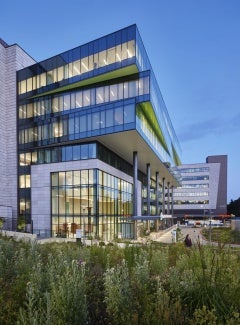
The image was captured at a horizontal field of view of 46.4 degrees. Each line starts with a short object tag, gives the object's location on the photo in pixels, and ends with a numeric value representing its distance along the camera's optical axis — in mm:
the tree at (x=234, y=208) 132762
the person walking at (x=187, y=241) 18914
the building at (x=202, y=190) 119438
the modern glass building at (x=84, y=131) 33500
